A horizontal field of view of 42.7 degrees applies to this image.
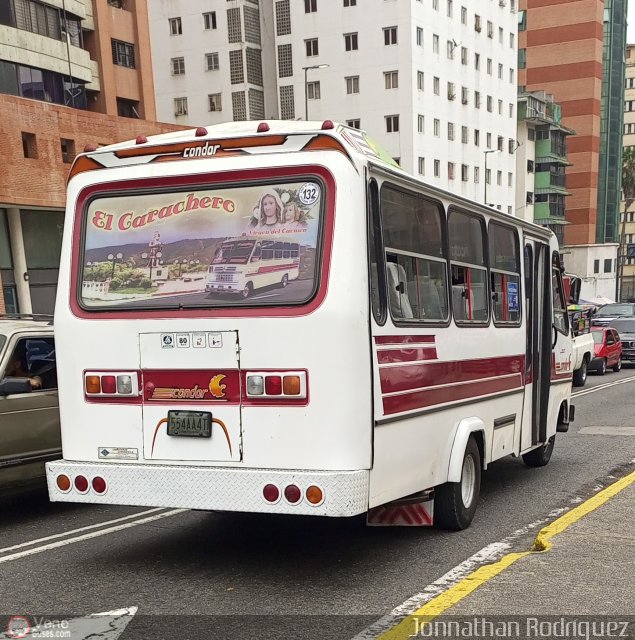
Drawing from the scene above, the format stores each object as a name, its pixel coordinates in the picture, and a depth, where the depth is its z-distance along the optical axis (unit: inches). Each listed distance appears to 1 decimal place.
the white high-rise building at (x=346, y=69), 2210.9
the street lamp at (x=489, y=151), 2444.6
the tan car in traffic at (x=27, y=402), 287.9
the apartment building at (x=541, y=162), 2874.0
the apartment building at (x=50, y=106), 1019.9
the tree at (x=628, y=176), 3640.3
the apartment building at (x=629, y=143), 4409.5
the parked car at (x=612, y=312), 1231.3
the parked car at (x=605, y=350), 976.3
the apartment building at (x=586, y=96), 3217.0
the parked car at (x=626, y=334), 1114.7
